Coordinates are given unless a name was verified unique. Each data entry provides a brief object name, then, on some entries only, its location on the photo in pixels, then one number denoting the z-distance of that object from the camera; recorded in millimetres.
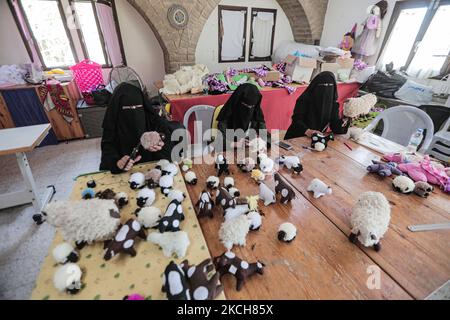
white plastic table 1779
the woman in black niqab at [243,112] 2090
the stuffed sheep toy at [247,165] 1356
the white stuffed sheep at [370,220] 893
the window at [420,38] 3557
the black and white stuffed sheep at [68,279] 683
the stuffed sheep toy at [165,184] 1142
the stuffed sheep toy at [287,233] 904
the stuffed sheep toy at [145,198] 1037
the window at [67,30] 3695
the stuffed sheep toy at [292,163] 1378
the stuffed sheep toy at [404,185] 1239
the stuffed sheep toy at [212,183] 1206
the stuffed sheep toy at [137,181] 1170
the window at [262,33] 5266
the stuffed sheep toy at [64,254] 774
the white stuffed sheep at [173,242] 815
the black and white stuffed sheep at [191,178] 1243
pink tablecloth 2980
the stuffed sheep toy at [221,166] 1327
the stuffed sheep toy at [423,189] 1229
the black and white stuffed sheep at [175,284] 660
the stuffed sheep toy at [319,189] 1181
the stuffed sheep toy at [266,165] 1352
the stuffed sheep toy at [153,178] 1191
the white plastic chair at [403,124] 1869
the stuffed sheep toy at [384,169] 1377
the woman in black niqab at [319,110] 2092
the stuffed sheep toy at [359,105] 1886
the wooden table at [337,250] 755
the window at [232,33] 4951
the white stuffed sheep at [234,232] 857
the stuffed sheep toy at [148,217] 927
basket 3885
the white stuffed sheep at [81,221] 820
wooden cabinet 3299
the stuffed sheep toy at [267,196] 1104
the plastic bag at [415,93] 3602
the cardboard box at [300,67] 3637
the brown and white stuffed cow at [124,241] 796
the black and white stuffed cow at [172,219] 898
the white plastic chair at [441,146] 2514
